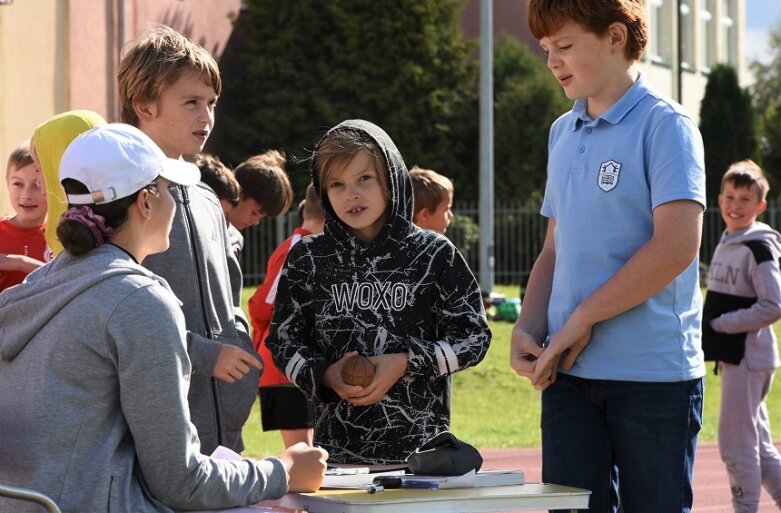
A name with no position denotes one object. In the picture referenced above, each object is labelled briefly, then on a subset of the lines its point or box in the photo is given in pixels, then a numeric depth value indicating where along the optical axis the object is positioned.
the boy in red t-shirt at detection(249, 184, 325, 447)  9.78
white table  4.69
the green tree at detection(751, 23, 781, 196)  61.72
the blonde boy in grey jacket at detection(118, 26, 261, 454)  6.30
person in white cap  4.57
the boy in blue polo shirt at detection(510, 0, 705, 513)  5.49
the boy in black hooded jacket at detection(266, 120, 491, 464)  6.41
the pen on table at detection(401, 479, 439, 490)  5.08
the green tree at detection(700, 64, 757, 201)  51.85
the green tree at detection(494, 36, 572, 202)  49.02
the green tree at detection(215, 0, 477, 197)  47.66
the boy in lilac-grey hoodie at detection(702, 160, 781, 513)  11.27
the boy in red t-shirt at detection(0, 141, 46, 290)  8.68
